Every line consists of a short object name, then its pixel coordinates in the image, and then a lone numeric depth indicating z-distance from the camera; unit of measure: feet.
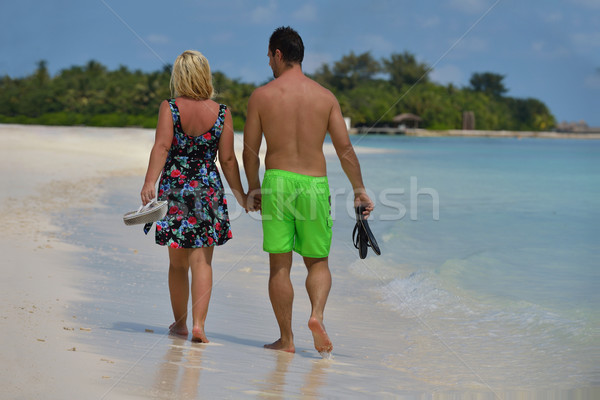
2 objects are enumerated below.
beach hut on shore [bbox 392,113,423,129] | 499.51
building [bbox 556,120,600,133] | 572.67
